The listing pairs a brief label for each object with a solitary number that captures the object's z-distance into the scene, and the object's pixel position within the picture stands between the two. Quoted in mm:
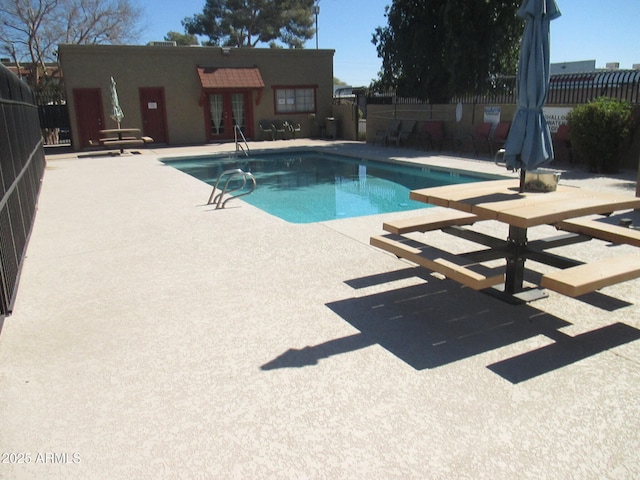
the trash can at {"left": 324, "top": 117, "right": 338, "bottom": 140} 22875
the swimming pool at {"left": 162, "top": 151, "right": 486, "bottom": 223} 10219
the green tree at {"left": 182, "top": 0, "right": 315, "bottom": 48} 38969
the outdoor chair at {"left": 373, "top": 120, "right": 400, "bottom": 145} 18109
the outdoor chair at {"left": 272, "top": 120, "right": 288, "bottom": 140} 22359
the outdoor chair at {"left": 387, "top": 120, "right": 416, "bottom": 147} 17547
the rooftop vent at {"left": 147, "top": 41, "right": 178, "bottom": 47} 20312
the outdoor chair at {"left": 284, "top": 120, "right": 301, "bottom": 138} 22672
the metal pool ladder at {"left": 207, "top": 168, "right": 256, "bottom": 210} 7570
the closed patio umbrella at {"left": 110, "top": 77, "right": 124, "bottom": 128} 17242
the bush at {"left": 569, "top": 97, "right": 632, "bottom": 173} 10414
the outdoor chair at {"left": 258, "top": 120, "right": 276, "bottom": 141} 22203
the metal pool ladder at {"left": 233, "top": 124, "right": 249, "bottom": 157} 17484
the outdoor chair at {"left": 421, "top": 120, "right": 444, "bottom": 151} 16547
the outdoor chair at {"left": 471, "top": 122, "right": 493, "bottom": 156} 14615
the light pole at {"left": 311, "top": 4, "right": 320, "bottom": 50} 35781
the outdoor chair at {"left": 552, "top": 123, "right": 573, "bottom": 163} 12133
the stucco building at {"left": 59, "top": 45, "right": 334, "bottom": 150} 19250
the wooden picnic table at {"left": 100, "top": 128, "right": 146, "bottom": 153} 17000
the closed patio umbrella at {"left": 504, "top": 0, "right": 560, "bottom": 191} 3922
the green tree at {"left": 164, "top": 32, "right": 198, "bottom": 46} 46925
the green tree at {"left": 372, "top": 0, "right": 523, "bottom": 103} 15578
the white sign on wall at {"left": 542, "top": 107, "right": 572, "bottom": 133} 12883
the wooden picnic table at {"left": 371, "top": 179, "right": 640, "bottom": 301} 3295
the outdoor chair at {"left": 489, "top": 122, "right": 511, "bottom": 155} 14000
